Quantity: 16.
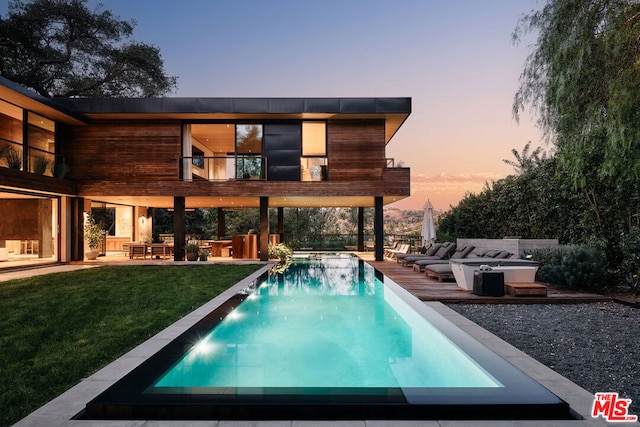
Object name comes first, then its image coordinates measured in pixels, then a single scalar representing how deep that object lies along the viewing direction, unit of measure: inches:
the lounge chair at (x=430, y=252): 462.6
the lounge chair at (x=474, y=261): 302.8
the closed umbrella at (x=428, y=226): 545.8
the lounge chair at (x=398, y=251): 550.3
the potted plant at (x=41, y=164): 447.2
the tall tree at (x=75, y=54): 805.9
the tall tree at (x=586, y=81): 192.1
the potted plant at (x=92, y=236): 530.6
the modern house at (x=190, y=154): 490.9
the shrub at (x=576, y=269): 276.4
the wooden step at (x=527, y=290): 254.2
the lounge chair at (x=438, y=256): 428.6
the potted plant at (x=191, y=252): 514.9
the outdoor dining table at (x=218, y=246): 599.5
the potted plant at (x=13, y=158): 396.5
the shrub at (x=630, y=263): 272.4
